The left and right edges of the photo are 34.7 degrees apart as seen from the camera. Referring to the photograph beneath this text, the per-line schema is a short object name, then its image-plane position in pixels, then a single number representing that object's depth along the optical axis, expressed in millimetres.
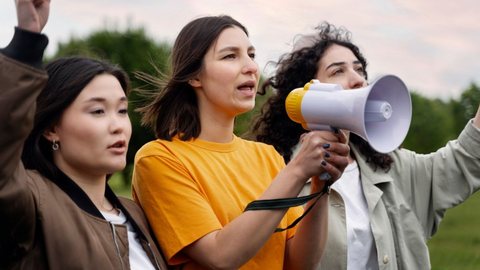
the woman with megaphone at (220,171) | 3211
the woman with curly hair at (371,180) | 4176
